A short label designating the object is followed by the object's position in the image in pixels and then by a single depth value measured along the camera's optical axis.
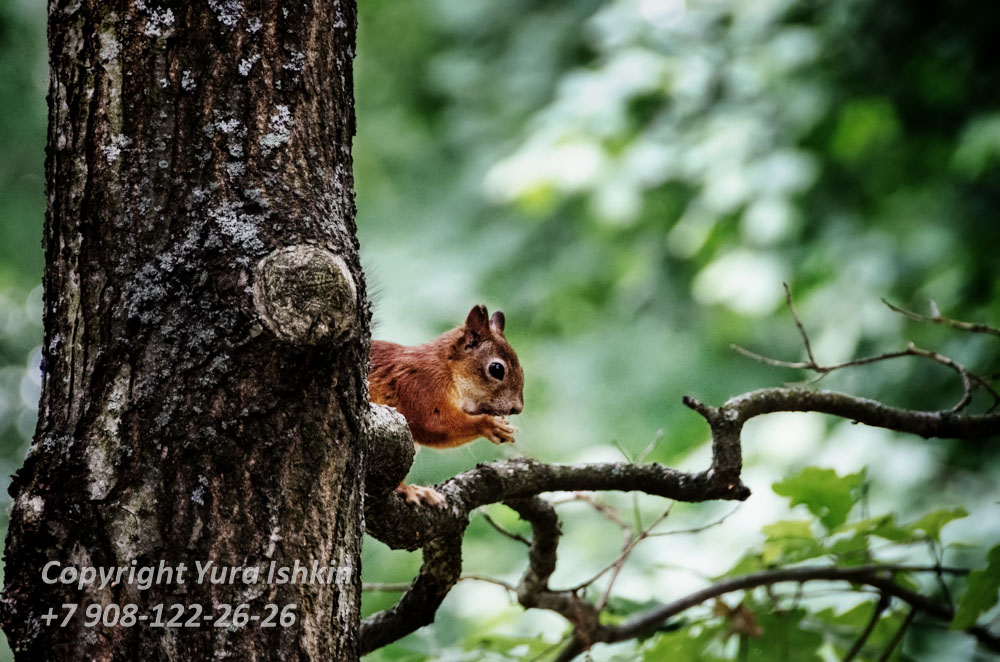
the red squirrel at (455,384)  8.25
